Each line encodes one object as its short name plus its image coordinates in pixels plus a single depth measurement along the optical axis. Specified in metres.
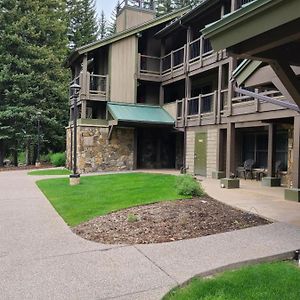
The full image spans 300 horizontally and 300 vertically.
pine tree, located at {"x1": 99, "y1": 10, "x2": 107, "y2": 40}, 52.75
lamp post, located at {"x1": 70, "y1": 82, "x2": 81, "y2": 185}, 14.14
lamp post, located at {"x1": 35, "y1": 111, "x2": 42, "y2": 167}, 26.62
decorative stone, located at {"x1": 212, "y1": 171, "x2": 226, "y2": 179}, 16.06
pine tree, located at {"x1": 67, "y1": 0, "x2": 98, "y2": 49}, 40.47
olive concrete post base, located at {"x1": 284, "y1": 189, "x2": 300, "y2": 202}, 9.70
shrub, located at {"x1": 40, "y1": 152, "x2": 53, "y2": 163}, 30.70
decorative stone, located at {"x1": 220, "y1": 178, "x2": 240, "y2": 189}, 12.51
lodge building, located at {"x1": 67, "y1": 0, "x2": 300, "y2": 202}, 14.64
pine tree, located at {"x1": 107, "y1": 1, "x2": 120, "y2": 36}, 51.05
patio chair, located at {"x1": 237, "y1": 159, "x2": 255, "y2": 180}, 16.28
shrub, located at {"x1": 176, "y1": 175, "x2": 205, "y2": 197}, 9.88
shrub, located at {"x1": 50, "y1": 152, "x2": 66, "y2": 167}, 26.42
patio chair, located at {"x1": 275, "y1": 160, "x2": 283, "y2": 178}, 14.30
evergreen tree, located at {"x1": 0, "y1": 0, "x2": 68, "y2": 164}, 27.61
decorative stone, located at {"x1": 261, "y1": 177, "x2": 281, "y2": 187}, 13.26
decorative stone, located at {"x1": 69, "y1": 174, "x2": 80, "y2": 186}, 14.11
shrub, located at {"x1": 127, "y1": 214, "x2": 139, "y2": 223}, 7.14
